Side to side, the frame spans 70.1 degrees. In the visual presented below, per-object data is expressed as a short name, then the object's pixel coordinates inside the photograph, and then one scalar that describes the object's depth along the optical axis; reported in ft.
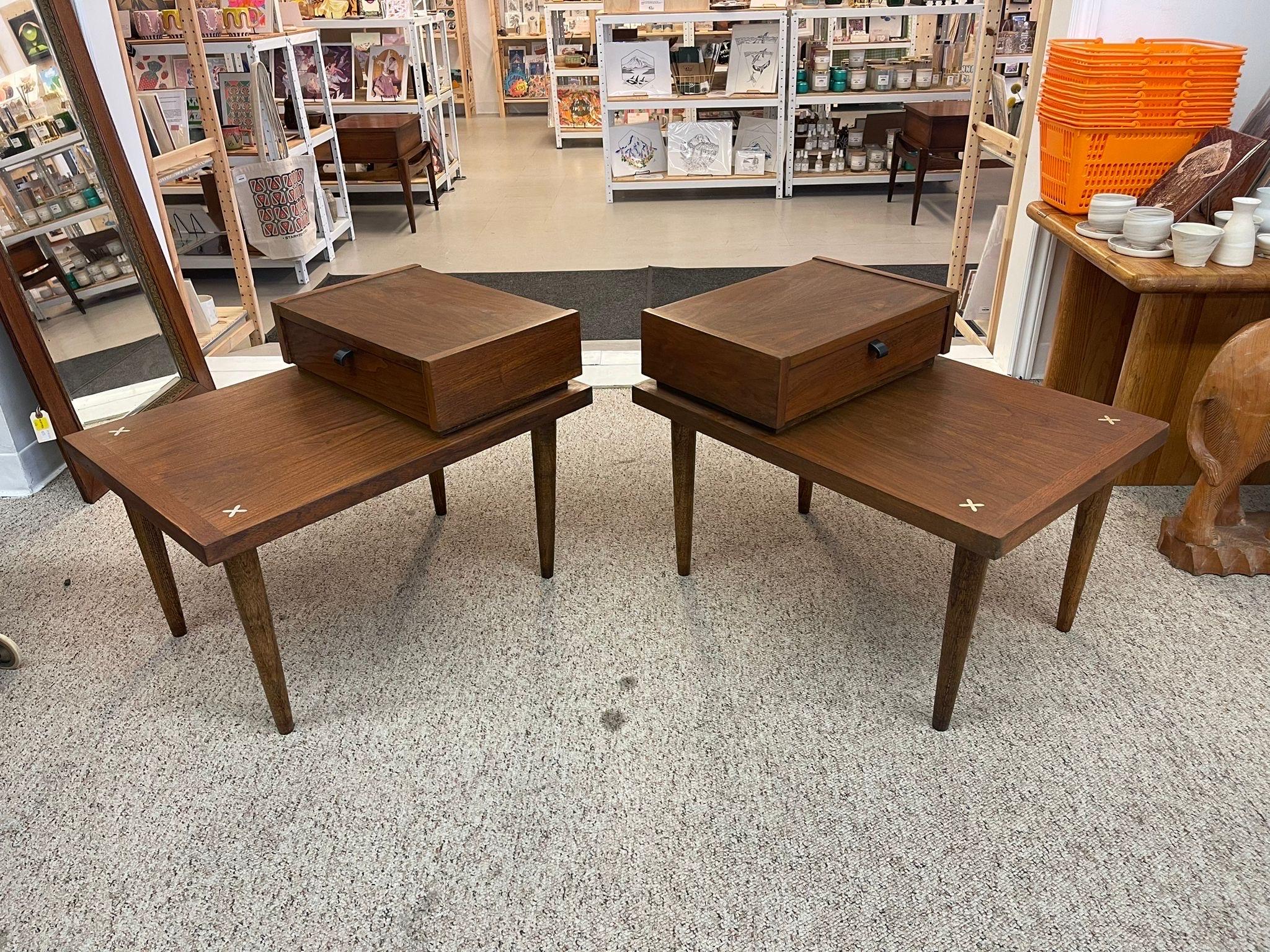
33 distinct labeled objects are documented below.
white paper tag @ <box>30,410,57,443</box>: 8.38
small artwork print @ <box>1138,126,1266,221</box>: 7.34
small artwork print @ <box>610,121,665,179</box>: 20.66
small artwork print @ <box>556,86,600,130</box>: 27.07
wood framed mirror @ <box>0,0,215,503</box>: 7.91
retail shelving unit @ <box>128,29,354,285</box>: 11.27
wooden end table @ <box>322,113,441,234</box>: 17.72
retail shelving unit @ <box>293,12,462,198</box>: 18.62
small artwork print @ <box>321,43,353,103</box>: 19.98
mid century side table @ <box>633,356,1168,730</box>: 4.81
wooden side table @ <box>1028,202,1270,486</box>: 6.93
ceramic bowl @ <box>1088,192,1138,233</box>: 7.63
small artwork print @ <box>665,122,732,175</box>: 20.18
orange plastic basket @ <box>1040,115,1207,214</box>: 7.86
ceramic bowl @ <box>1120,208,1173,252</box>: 7.17
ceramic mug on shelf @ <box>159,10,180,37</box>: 13.85
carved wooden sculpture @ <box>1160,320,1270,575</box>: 6.32
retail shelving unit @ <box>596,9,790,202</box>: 18.56
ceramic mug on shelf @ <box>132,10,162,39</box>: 13.56
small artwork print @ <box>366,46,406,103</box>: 19.54
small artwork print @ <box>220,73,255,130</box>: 14.15
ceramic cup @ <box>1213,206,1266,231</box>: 7.18
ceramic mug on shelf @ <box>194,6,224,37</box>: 13.75
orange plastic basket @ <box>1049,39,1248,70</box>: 7.43
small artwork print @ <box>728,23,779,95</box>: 19.12
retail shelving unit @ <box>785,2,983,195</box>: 18.42
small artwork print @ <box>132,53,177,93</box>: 14.38
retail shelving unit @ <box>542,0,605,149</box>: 25.40
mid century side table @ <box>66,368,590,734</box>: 4.91
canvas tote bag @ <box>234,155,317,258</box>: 14.42
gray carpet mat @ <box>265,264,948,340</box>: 13.17
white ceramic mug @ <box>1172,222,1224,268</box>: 6.88
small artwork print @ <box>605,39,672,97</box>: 19.35
